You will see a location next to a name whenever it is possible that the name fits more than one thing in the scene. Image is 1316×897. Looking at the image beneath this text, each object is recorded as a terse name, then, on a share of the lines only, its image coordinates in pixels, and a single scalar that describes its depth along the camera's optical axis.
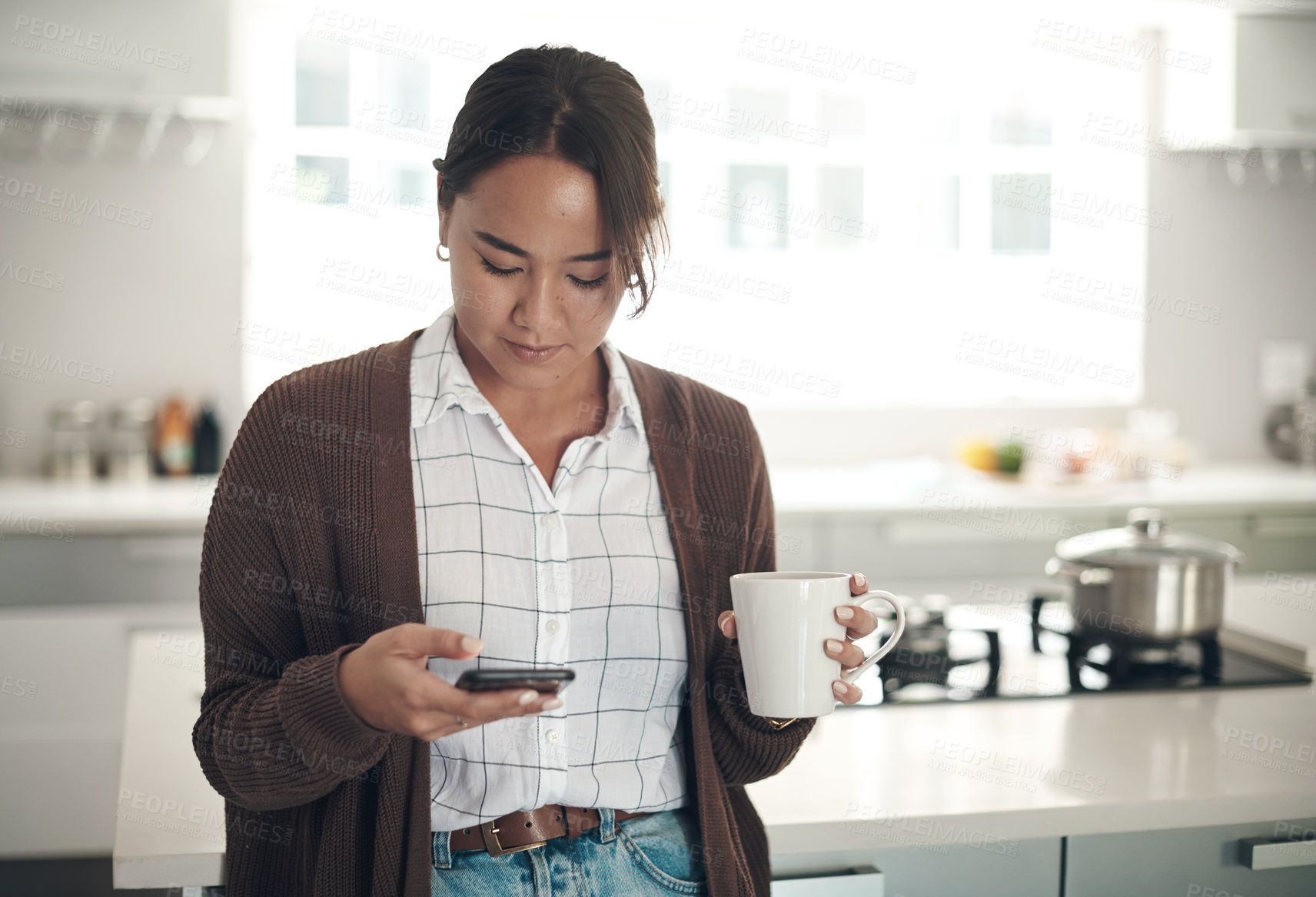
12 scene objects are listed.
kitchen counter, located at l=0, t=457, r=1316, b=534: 2.55
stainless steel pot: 1.47
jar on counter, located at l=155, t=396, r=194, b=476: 3.05
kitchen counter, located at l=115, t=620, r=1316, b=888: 1.06
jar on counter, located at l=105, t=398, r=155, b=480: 3.03
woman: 0.96
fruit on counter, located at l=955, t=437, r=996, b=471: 3.28
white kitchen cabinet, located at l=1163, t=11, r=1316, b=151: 3.22
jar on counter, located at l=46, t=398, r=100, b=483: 3.03
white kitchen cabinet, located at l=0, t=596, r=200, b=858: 2.50
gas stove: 1.43
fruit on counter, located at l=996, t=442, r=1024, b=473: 3.21
